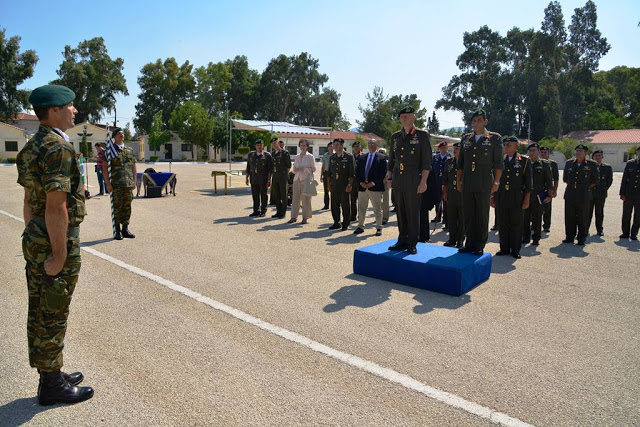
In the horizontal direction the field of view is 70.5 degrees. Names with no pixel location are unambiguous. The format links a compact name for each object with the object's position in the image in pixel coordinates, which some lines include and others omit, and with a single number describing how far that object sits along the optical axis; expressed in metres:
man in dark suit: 9.52
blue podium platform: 5.41
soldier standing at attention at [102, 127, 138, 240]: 8.40
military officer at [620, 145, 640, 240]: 9.68
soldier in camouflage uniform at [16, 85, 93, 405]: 2.80
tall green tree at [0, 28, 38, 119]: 57.62
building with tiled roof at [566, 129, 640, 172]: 54.81
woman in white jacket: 10.82
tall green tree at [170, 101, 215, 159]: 58.00
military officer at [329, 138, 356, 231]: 10.13
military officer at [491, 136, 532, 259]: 7.74
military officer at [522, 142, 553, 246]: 8.84
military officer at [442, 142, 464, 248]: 8.37
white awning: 22.50
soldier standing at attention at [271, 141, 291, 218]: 11.62
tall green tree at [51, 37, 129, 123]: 65.94
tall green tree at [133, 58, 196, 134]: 72.44
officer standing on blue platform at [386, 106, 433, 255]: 6.27
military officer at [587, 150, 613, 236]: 10.31
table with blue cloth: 16.06
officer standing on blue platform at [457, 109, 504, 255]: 6.56
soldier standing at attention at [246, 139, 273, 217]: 11.84
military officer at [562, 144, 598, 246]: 9.09
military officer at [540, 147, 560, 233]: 9.42
